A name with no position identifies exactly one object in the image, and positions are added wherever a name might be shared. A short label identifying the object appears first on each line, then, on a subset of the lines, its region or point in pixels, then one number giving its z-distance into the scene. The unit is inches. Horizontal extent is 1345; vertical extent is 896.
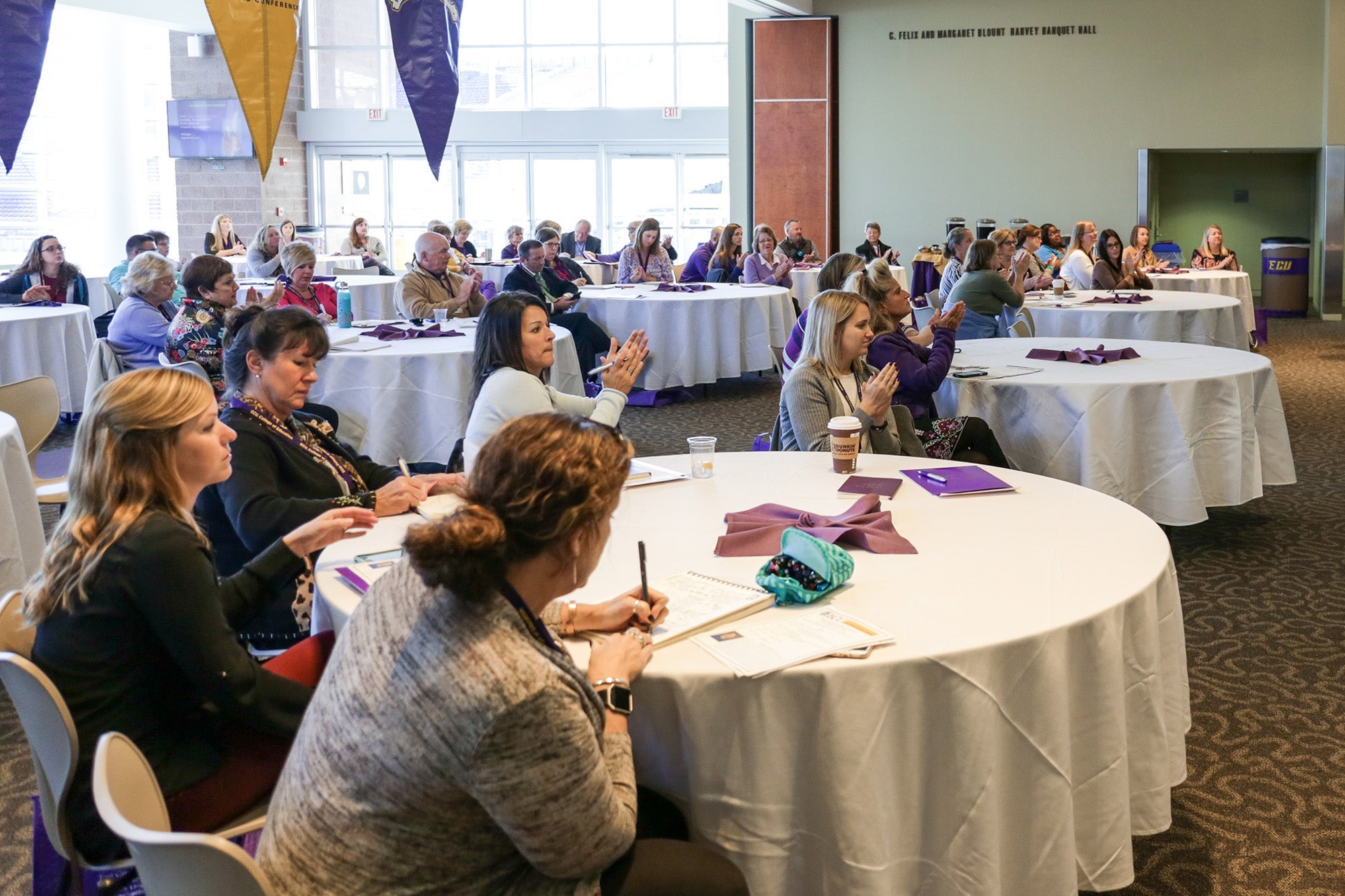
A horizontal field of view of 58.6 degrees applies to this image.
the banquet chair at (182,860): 50.6
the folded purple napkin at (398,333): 255.6
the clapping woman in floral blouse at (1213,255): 528.1
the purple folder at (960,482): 121.0
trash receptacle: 636.7
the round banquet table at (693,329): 355.9
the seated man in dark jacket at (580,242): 605.3
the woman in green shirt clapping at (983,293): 290.7
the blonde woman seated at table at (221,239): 553.9
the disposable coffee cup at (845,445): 131.8
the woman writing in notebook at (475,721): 54.3
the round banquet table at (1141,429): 191.3
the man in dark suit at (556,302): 360.5
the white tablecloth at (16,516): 145.4
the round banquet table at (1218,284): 452.4
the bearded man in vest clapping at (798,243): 557.6
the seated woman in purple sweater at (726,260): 463.2
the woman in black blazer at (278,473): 115.2
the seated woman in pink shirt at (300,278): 296.2
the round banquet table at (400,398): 230.5
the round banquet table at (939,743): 75.4
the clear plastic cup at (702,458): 130.2
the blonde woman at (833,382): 156.2
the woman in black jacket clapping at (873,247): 576.1
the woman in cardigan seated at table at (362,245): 541.3
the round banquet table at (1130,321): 318.3
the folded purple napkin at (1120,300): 338.3
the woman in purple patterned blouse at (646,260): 446.0
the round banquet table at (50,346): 298.0
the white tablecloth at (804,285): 492.1
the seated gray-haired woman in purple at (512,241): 568.4
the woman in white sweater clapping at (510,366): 143.3
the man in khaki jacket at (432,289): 305.9
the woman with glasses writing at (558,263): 421.1
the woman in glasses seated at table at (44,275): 345.7
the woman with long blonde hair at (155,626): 75.1
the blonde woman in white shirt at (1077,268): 406.9
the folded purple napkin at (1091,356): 216.4
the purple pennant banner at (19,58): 160.7
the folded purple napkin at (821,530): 100.7
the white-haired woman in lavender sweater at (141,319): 247.0
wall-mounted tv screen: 674.2
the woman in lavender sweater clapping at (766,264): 455.2
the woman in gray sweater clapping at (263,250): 446.9
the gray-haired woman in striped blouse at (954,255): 348.8
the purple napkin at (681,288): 399.5
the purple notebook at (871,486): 122.4
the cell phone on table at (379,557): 101.0
